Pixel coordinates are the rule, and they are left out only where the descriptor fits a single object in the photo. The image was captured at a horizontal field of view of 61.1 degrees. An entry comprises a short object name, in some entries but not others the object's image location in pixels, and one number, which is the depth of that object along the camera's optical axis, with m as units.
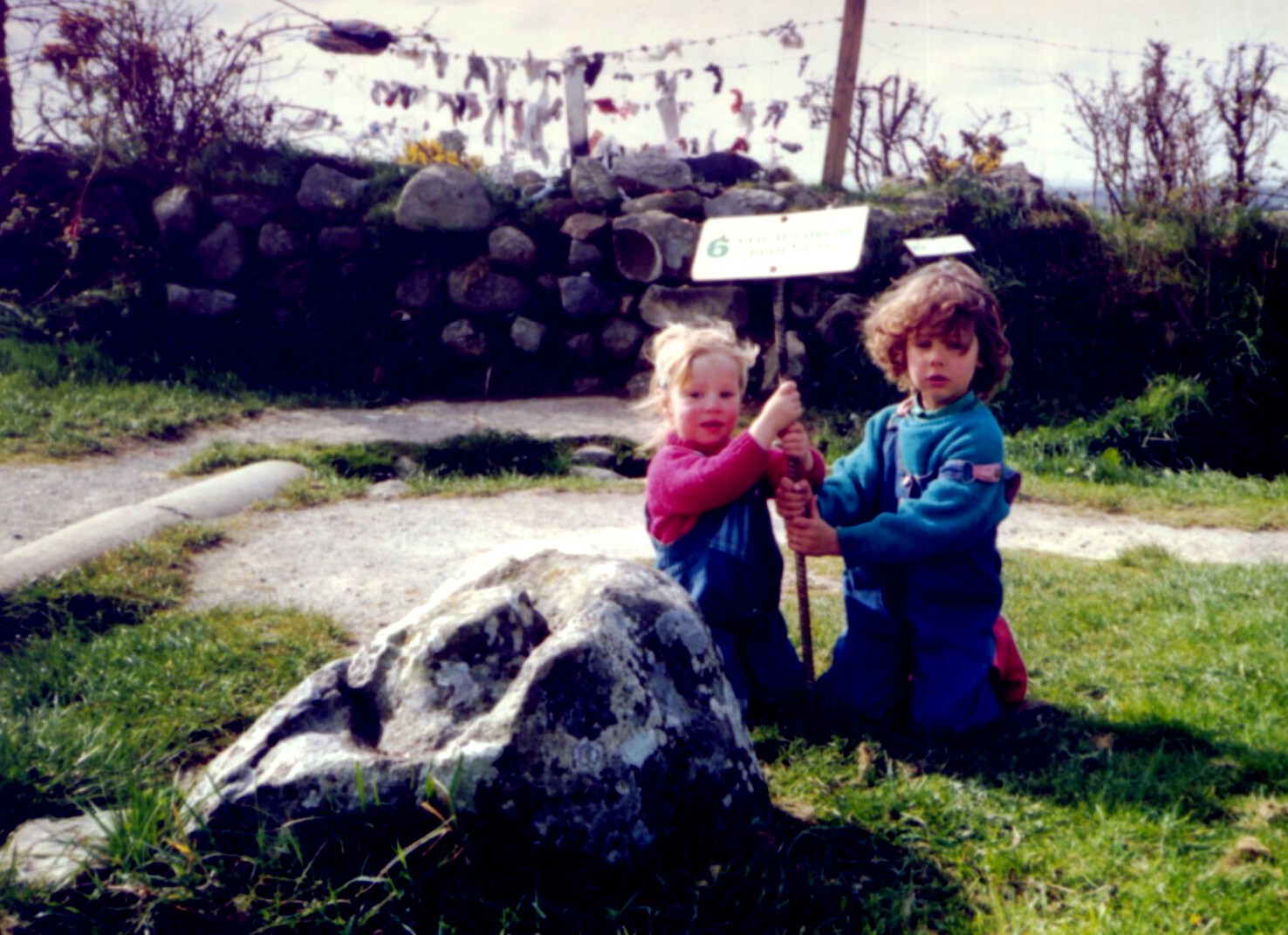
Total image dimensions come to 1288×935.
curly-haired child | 2.81
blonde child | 2.84
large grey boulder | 2.11
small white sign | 3.95
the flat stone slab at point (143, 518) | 4.17
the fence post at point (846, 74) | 9.27
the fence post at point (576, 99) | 9.85
